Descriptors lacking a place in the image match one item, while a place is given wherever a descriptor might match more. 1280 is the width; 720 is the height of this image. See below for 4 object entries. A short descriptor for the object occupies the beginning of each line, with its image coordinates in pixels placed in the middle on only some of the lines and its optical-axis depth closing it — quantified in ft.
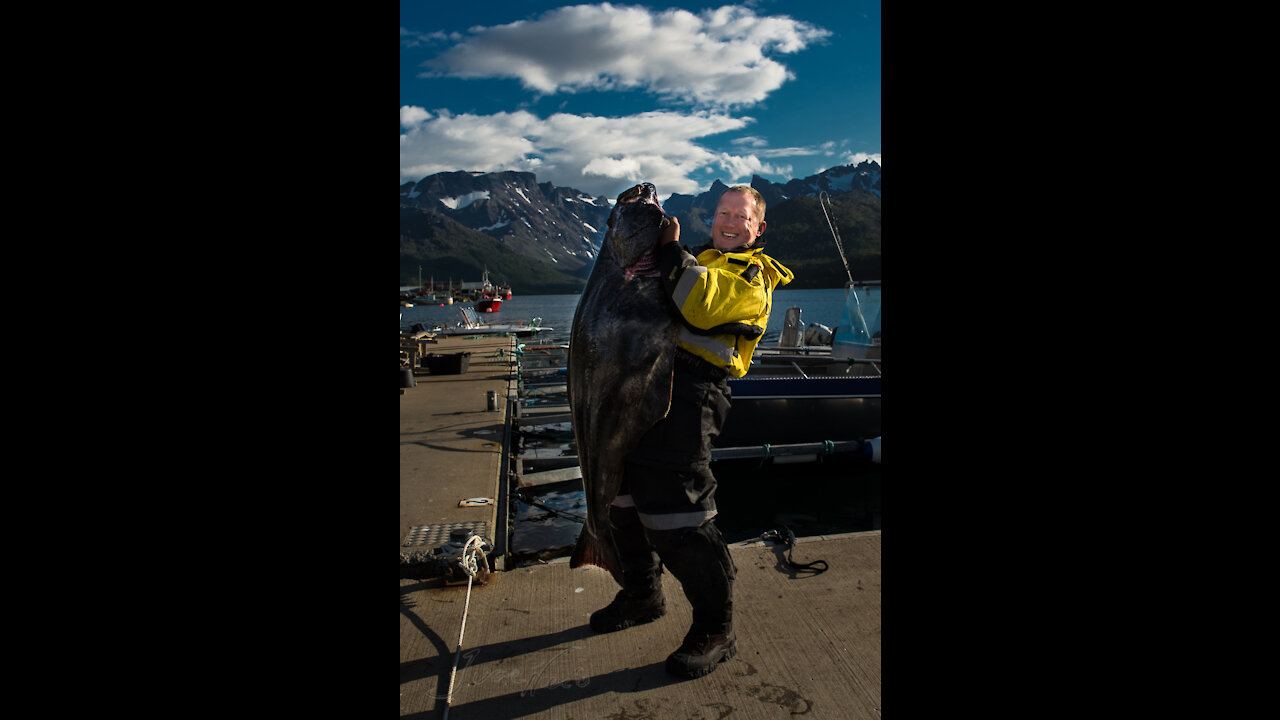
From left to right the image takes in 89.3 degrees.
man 9.29
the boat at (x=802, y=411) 32.68
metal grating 15.11
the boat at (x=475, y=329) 90.28
